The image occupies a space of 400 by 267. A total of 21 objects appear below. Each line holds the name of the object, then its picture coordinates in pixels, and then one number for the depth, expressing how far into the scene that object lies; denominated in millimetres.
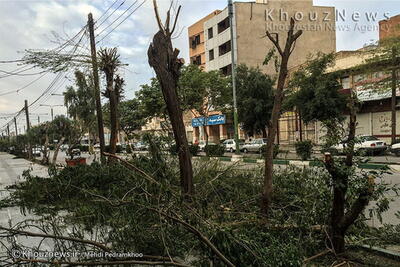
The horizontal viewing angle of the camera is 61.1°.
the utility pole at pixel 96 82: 12664
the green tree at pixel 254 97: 27906
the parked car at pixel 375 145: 20172
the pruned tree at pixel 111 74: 11648
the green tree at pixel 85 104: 14477
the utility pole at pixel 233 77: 20188
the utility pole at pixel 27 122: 37259
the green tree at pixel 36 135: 25731
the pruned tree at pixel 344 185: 3702
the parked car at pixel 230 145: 33156
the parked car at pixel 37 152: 43288
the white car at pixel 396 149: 18859
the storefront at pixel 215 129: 41938
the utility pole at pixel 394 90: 17328
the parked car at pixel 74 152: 16862
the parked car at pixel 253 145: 29047
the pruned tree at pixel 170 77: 5855
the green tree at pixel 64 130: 20691
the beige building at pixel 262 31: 40500
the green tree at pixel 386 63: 17422
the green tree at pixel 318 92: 22750
